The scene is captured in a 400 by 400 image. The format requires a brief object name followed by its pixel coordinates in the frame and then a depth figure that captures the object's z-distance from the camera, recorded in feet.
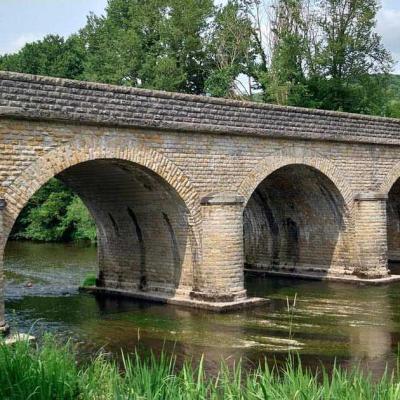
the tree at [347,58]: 105.40
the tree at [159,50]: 124.16
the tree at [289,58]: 107.65
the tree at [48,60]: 144.25
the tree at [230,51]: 123.34
